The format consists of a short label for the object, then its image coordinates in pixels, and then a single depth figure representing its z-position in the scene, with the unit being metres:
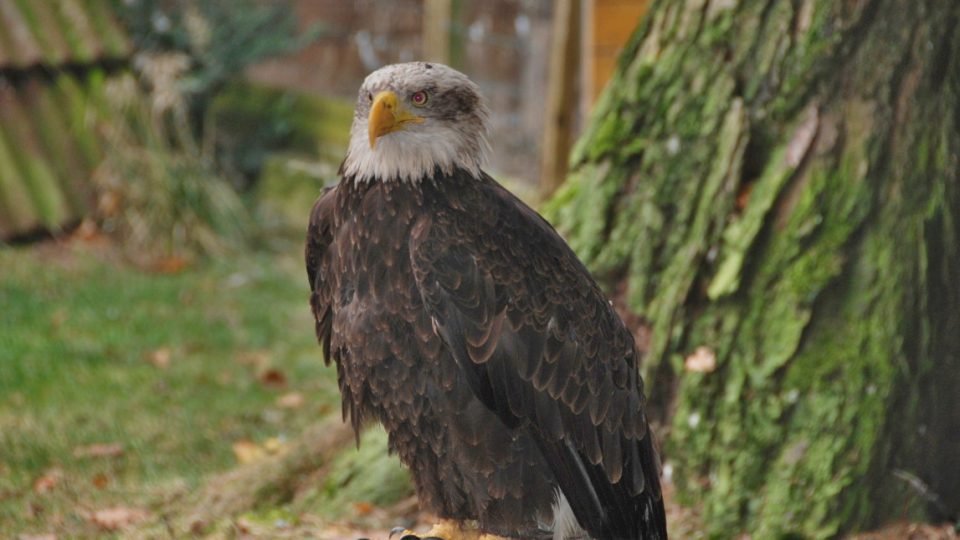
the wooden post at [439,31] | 18.36
